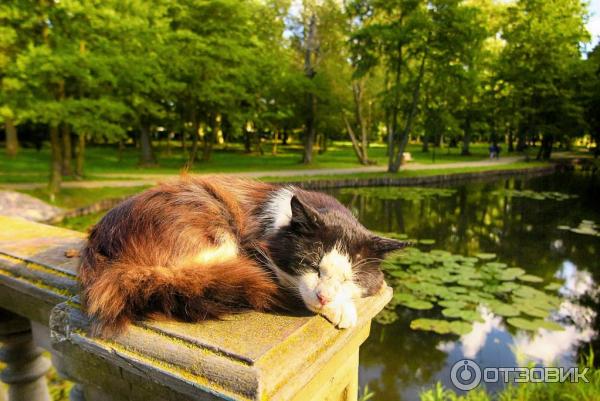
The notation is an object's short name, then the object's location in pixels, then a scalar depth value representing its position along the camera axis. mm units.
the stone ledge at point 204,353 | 806
